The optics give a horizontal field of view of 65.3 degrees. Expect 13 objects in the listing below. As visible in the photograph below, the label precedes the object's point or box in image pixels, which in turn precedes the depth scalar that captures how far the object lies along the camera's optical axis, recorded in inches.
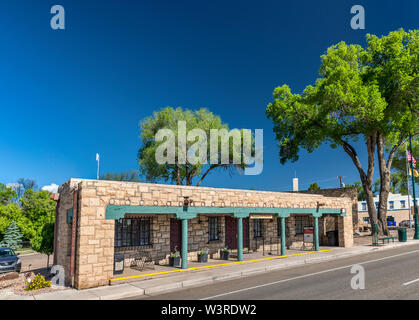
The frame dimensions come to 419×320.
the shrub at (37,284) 455.1
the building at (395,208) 2295.8
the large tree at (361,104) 1093.1
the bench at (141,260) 605.9
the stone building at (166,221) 480.4
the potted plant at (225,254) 717.9
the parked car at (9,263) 671.1
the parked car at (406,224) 1839.4
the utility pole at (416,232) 1137.2
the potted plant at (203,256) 680.4
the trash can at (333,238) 975.6
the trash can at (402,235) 1050.7
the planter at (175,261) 625.6
